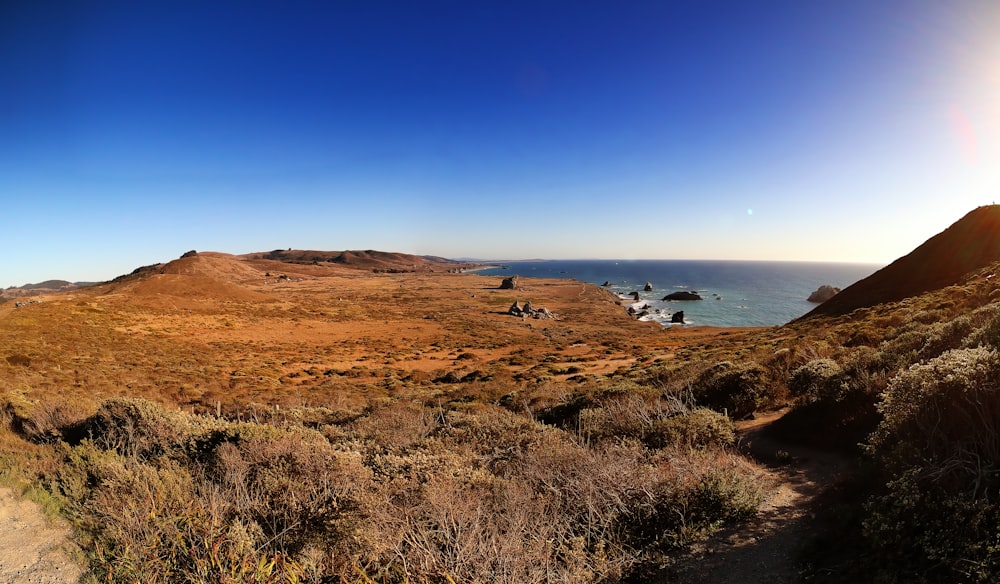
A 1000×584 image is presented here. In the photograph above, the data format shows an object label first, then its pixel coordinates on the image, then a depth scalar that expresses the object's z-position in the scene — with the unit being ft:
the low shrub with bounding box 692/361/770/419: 35.32
